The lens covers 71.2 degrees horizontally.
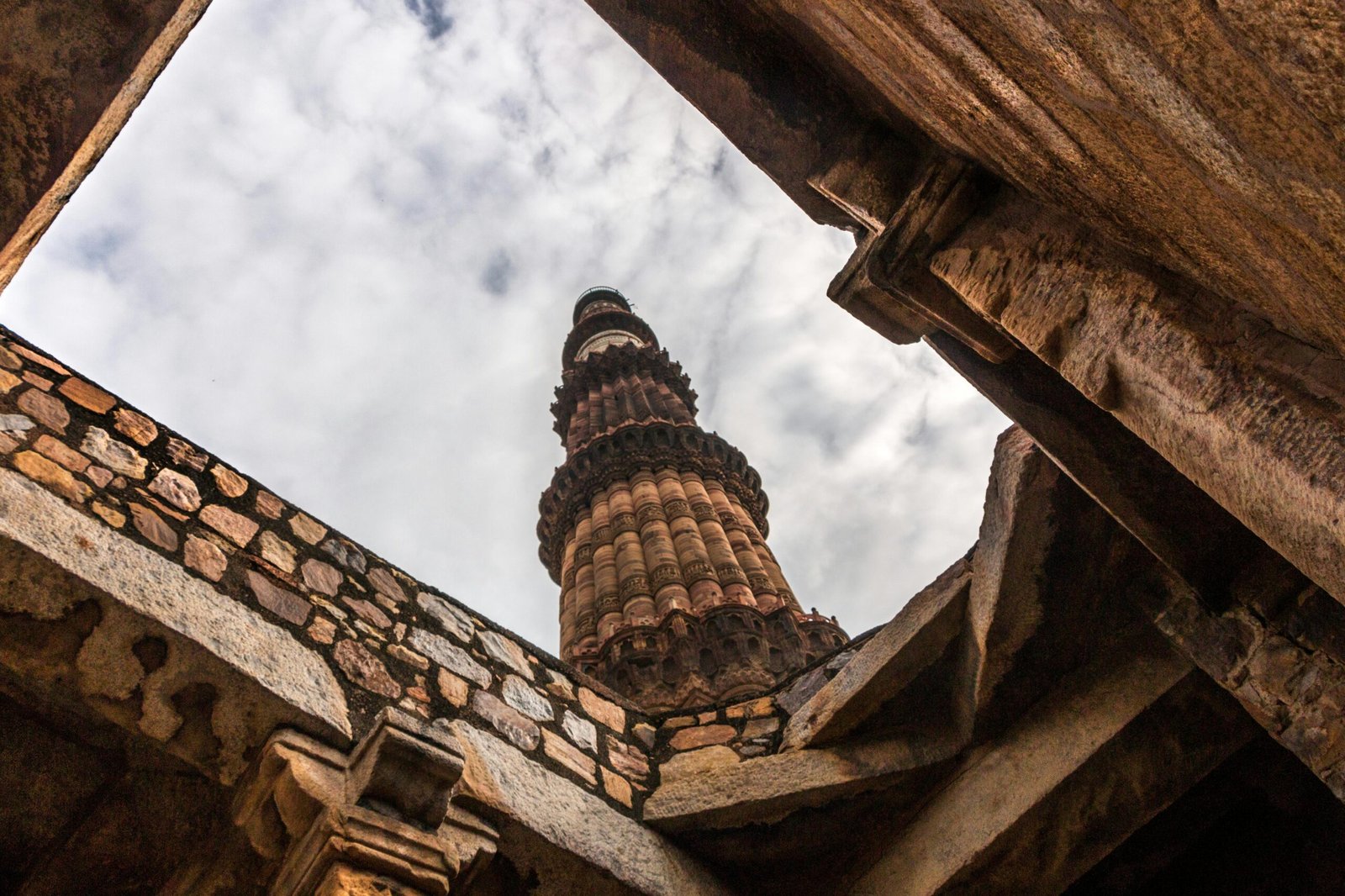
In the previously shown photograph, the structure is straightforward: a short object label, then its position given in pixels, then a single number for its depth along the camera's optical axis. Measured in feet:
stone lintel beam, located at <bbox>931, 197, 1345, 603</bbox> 4.29
